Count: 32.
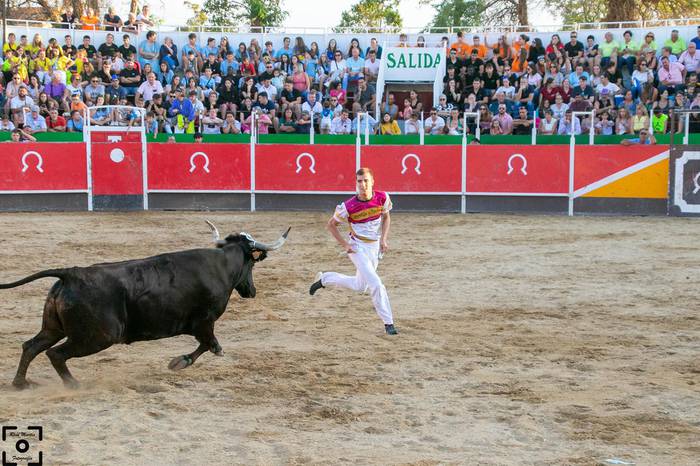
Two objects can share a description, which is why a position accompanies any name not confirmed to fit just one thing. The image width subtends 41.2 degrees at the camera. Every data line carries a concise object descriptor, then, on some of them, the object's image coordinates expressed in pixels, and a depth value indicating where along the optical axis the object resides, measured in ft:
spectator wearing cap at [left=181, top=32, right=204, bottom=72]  75.92
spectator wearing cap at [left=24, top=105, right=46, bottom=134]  64.23
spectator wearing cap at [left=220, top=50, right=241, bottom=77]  75.56
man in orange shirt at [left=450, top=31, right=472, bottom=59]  79.15
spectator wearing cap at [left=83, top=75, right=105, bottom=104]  69.26
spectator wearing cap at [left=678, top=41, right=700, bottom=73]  69.36
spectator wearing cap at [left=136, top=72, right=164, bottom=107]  71.46
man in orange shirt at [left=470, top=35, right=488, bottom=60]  77.41
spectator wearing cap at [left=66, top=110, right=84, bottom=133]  65.10
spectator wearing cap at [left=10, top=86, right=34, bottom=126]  65.51
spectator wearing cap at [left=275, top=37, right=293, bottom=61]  78.28
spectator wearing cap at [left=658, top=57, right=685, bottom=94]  68.24
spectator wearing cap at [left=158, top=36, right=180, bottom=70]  76.69
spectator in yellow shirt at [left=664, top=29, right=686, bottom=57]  72.64
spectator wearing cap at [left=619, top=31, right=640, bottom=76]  71.46
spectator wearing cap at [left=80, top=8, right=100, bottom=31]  80.59
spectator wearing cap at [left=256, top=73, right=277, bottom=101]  72.18
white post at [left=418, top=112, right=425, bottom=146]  63.26
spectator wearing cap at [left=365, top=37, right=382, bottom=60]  77.46
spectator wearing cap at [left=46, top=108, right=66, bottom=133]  65.05
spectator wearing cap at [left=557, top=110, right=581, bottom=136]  64.39
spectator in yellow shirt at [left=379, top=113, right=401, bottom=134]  67.51
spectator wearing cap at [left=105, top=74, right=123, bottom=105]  70.18
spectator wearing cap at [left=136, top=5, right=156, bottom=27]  81.92
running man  27.04
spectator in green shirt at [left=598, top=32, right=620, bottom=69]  72.69
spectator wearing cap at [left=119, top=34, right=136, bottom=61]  76.12
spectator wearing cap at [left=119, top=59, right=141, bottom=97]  72.38
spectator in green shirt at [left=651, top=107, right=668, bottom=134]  62.54
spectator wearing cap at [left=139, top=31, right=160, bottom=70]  77.51
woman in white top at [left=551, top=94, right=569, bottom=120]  66.28
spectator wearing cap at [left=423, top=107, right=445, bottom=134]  65.87
